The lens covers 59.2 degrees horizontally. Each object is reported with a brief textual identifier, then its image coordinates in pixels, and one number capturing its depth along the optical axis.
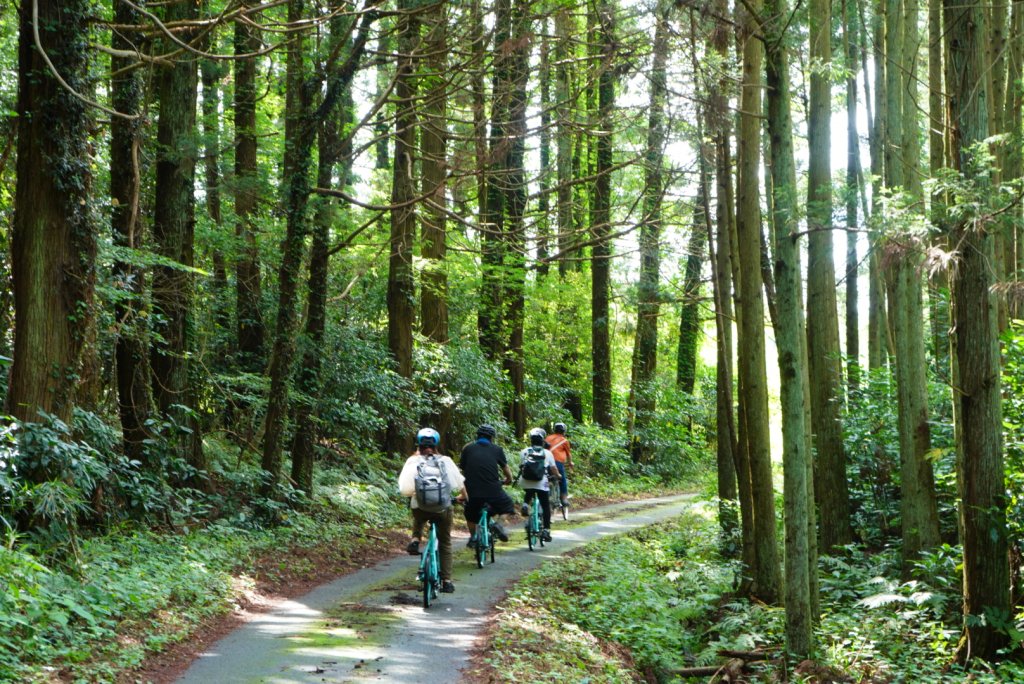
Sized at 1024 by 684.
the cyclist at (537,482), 16.14
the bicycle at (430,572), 10.46
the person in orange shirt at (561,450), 18.83
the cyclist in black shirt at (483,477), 12.98
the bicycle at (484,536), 13.28
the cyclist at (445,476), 10.85
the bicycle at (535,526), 15.78
